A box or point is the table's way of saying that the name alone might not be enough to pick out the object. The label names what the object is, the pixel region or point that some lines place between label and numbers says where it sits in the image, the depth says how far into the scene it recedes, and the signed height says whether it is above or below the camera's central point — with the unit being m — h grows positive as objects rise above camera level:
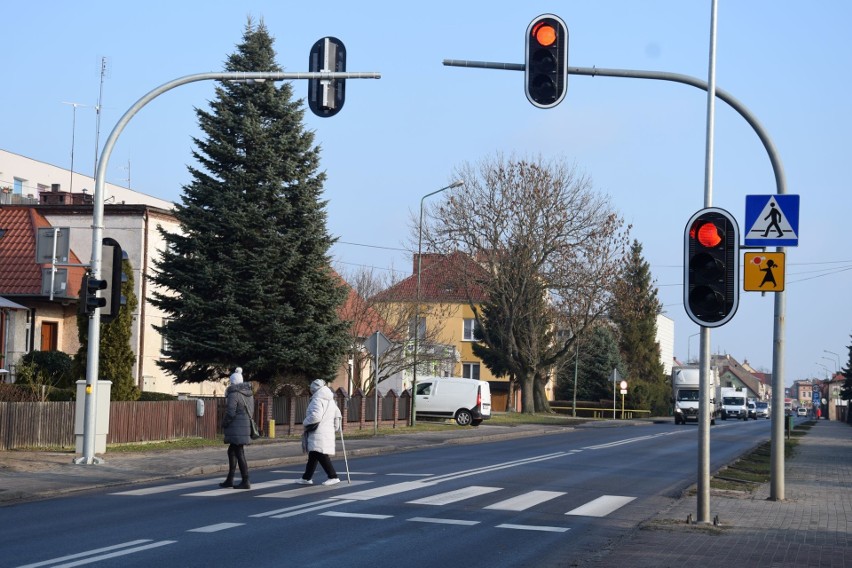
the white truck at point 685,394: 60.22 -1.32
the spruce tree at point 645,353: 82.56 +1.44
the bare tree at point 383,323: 47.25 +1.85
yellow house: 50.38 +3.67
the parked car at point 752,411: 108.81 -3.92
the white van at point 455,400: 43.88 -1.43
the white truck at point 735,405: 91.69 -2.84
